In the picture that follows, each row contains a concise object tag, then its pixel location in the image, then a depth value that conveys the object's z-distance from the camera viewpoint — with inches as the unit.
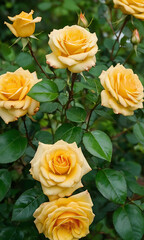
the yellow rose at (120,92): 27.7
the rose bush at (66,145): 24.7
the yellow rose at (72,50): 27.1
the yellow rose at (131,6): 34.2
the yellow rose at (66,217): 24.2
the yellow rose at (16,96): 27.8
